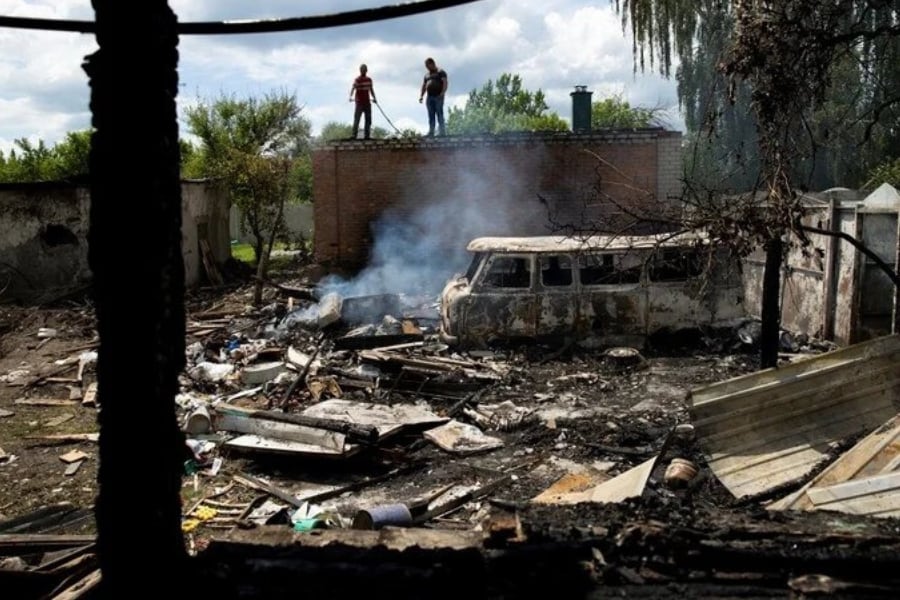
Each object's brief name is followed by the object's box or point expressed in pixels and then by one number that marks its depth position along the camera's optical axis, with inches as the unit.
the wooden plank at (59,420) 377.7
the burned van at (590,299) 429.4
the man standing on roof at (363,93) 733.3
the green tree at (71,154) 1254.6
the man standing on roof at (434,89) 718.5
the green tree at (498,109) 1914.4
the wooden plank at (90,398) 406.3
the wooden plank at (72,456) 320.2
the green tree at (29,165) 1277.1
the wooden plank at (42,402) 412.2
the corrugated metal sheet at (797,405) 228.8
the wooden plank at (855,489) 171.5
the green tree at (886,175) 816.1
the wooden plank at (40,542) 193.2
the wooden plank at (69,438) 344.8
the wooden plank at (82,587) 128.3
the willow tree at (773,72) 247.1
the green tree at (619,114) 685.3
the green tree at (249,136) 808.9
